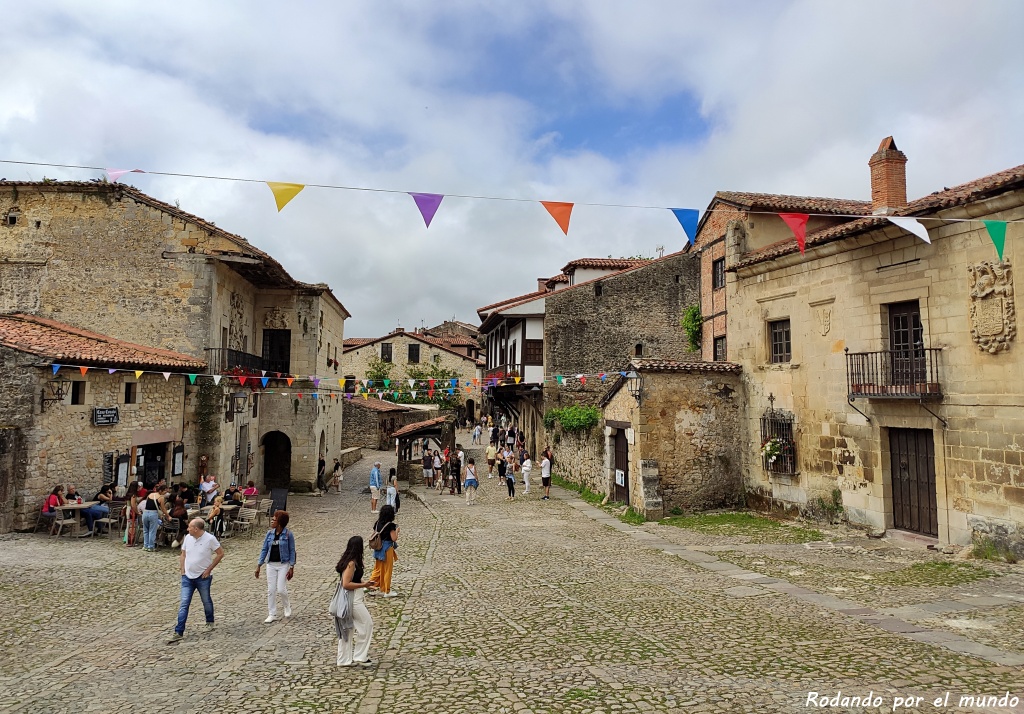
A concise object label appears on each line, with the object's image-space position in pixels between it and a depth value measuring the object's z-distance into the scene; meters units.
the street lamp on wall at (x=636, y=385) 16.45
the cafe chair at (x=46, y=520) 12.91
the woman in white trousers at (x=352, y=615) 6.52
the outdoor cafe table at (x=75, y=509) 13.05
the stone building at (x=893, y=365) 11.09
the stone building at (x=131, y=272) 18.70
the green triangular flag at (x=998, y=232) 10.27
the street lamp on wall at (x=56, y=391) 13.02
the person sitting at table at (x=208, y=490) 16.20
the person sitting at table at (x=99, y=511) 13.50
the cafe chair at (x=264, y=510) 16.72
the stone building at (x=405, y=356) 49.69
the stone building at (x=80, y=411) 12.71
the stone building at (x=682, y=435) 16.45
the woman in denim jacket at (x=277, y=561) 8.15
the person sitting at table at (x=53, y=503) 12.97
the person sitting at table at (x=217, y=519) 14.23
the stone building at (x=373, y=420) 40.16
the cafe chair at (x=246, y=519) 15.14
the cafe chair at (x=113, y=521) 13.59
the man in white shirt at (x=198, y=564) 7.55
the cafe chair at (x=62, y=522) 12.89
